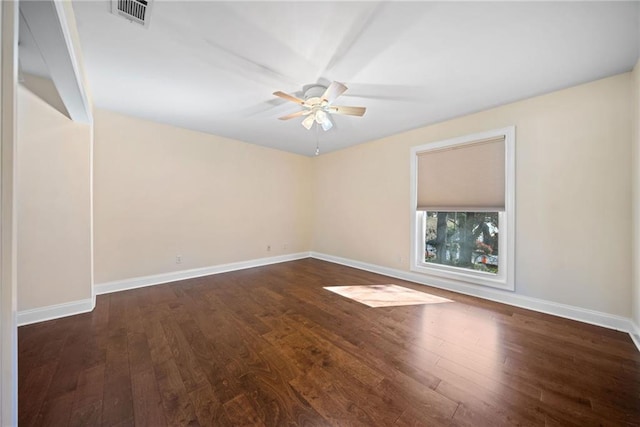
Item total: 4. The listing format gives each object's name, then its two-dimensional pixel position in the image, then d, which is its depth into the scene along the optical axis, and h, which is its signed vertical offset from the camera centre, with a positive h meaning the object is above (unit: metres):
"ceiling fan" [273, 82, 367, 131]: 2.22 +1.15
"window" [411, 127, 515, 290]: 2.84 +0.06
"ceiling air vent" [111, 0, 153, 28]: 1.47 +1.36
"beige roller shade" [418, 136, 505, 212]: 2.90 +0.50
